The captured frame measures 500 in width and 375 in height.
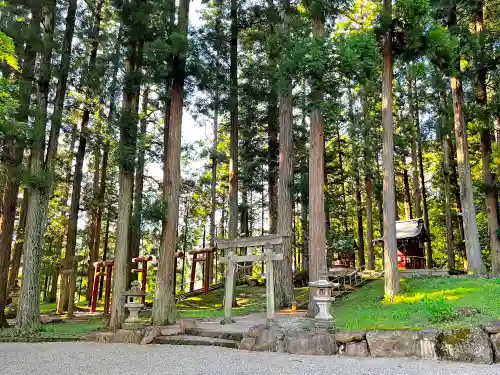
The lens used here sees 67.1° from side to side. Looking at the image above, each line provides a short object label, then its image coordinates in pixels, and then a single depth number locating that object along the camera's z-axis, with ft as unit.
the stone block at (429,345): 18.81
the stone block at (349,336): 20.70
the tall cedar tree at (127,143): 31.89
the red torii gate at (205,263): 52.24
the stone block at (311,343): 21.40
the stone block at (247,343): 23.43
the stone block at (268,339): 22.81
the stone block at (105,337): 28.30
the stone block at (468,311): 22.35
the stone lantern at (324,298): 23.86
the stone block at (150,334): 27.09
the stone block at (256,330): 23.77
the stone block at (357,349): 20.31
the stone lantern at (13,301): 45.26
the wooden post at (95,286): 50.10
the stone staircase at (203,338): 25.00
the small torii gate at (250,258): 29.01
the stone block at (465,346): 18.04
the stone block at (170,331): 27.89
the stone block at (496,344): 18.02
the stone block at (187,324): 28.75
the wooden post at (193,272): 55.49
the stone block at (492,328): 18.42
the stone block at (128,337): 27.61
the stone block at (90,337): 29.29
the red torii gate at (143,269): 45.57
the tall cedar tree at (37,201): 31.04
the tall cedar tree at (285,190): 38.96
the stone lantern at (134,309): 28.83
